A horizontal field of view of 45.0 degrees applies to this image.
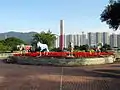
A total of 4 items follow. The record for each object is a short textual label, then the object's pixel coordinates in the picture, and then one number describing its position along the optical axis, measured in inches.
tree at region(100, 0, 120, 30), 584.6
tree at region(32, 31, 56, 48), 1376.3
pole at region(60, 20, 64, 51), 669.0
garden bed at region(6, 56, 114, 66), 456.5
